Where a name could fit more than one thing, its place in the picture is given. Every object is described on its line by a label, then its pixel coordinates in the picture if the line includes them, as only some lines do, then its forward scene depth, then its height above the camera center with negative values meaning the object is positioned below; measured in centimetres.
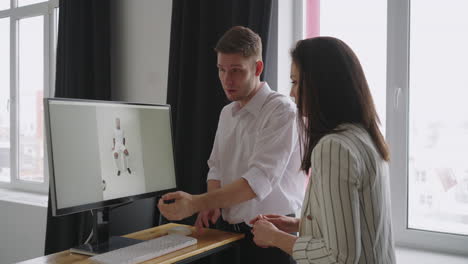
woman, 104 -11
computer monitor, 136 -13
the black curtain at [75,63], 302 +36
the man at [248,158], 162 -16
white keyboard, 138 -43
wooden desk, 144 -46
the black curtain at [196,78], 243 +21
